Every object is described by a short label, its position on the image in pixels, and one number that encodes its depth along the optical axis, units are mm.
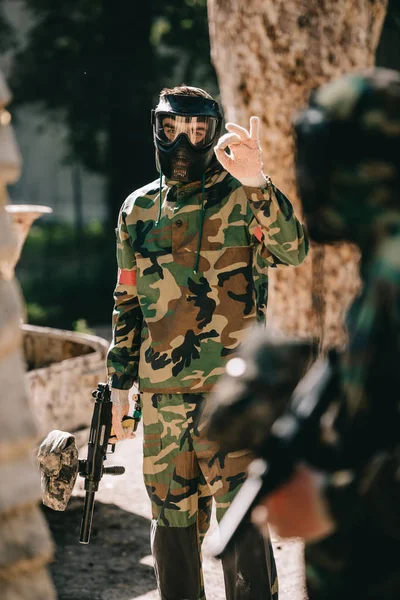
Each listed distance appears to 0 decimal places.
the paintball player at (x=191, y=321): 6073
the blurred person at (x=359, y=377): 3104
